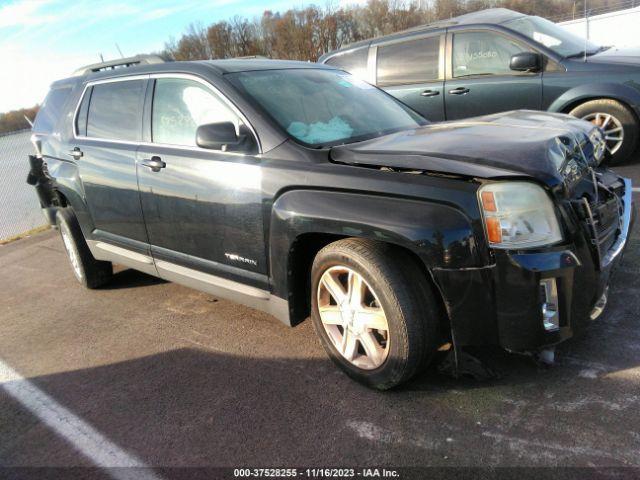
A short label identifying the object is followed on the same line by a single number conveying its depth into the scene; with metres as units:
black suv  2.26
